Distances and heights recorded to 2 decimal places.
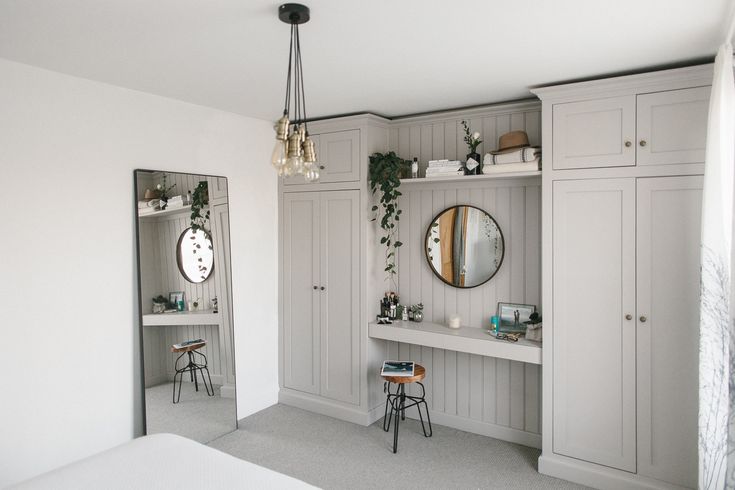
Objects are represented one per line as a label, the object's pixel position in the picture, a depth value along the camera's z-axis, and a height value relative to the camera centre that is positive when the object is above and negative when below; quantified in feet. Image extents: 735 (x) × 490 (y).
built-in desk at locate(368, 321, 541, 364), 10.88 -2.61
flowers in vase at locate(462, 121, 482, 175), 11.79 +1.77
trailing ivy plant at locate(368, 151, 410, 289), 12.73 +0.92
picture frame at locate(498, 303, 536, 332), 11.90 -2.09
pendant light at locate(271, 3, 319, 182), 6.23 +1.08
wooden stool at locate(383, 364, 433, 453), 11.68 -4.37
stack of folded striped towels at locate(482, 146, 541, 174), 10.93 +1.53
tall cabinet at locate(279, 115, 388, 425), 13.19 -1.37
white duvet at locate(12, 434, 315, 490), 6.37 -3.22
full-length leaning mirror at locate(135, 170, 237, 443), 11.07 -1.70
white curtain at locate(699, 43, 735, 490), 7.67 -1.14
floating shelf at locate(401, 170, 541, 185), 10.97 +1.22
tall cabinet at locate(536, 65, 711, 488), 9.20 -0.96
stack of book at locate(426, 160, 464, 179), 12.01 +1.49
